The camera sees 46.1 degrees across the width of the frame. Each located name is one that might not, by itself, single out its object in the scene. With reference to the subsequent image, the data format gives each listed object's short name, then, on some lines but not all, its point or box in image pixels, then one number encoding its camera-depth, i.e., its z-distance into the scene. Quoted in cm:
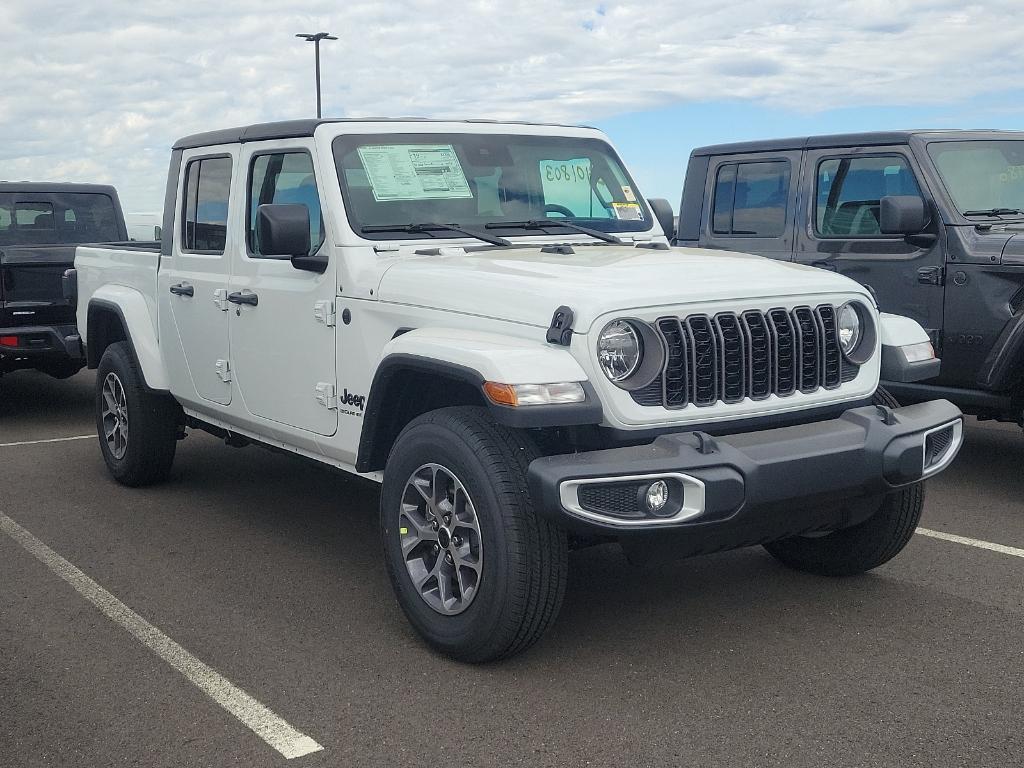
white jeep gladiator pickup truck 395
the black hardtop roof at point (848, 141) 731
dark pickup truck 951
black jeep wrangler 677
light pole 3100
